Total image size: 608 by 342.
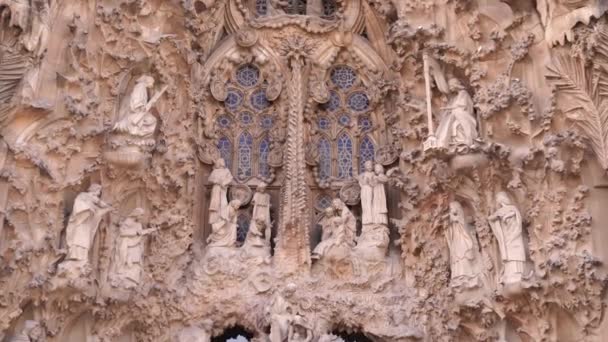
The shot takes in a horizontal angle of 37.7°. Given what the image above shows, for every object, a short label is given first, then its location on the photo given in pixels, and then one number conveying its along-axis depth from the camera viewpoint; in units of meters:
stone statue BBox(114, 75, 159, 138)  9.85
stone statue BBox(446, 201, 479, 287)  9.78
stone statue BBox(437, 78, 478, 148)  9.85
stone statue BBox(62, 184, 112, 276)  9.28
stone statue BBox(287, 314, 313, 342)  9.66
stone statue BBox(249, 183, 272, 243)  10.66
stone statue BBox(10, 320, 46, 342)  8.88
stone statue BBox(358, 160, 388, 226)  10.66
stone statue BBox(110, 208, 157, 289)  9.63
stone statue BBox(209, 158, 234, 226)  10.65
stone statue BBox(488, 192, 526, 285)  9.39
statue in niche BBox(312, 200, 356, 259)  10.45
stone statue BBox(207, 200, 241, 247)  10.58
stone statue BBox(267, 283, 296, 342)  9.67
